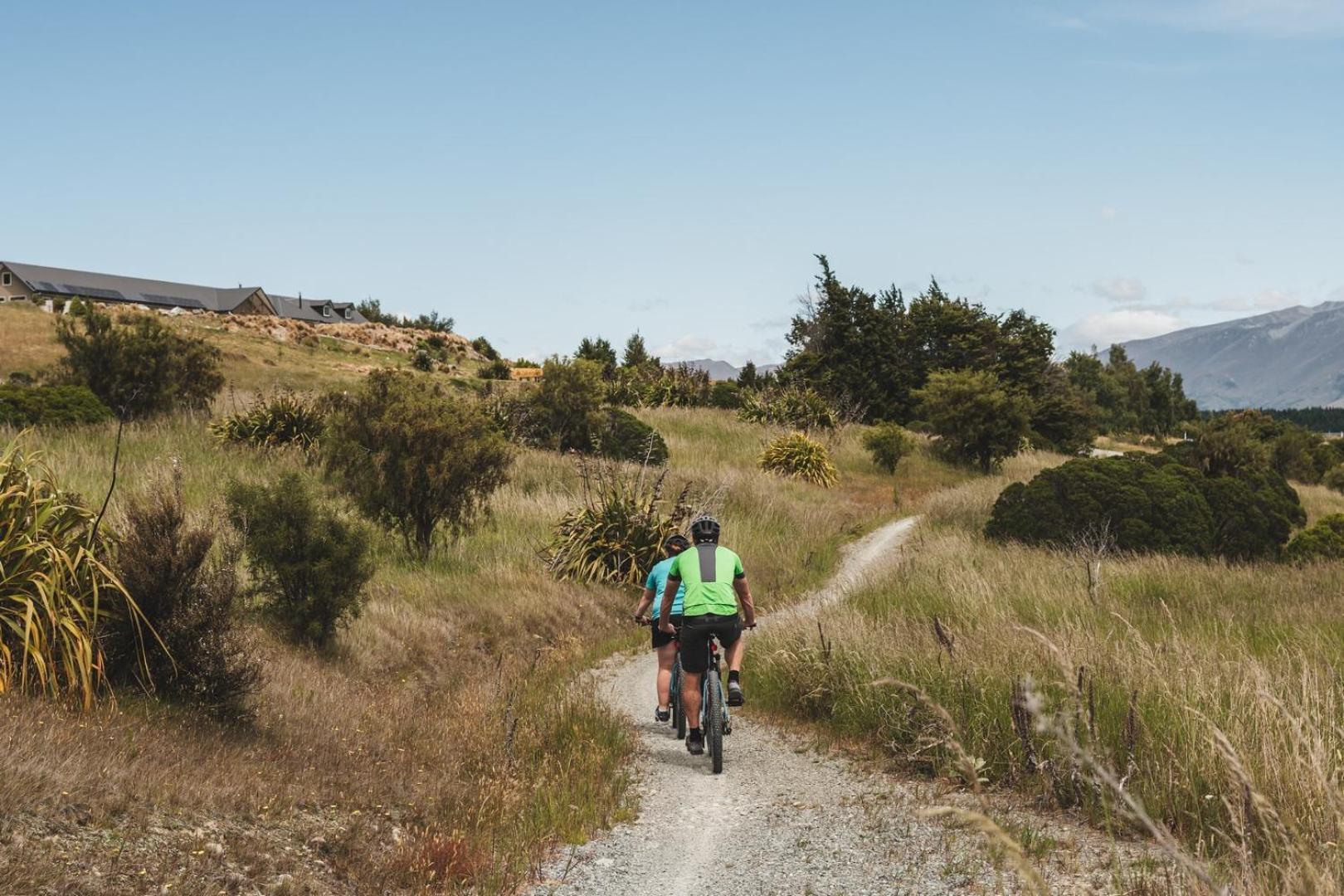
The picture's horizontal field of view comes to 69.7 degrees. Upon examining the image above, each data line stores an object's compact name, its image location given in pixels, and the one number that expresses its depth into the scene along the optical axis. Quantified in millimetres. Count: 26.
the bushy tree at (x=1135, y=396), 86438
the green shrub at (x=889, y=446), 32875
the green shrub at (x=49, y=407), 17688
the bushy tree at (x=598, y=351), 66438
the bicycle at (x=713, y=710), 7684
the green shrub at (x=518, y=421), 26891
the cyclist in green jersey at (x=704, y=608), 7934
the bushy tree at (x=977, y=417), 34625
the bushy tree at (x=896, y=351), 45562
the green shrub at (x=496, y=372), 55375
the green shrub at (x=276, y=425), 19484
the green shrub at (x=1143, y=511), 18406
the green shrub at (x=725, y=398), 45125
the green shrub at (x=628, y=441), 26984
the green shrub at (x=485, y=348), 78331
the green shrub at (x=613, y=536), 15750
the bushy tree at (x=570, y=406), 27125
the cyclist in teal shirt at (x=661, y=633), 8852
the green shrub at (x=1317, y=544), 19388
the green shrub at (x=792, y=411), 38656
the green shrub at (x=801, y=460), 30281
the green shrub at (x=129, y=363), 21203
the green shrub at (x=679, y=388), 44000
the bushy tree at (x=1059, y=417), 45656
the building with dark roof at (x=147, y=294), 78812
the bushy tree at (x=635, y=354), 65294
